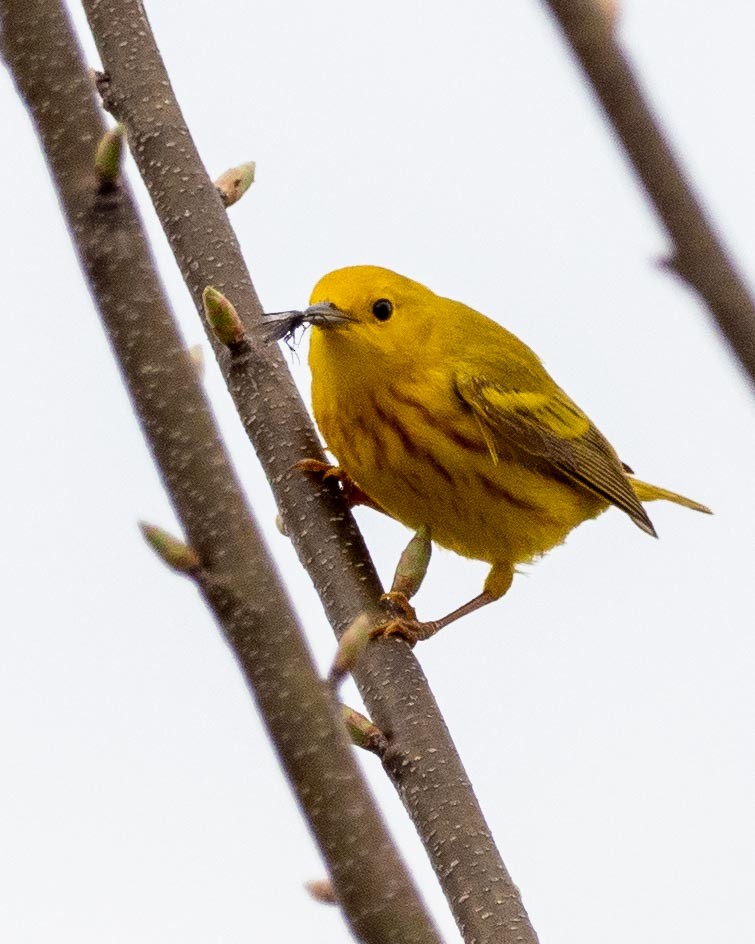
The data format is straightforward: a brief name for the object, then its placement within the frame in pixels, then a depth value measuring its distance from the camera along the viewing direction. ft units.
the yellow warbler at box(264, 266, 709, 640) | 25.77
